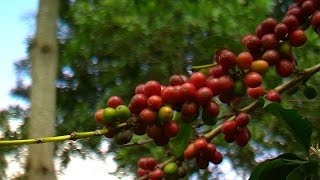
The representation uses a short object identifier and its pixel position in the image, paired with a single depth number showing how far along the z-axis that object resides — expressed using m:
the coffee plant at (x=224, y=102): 0.70
